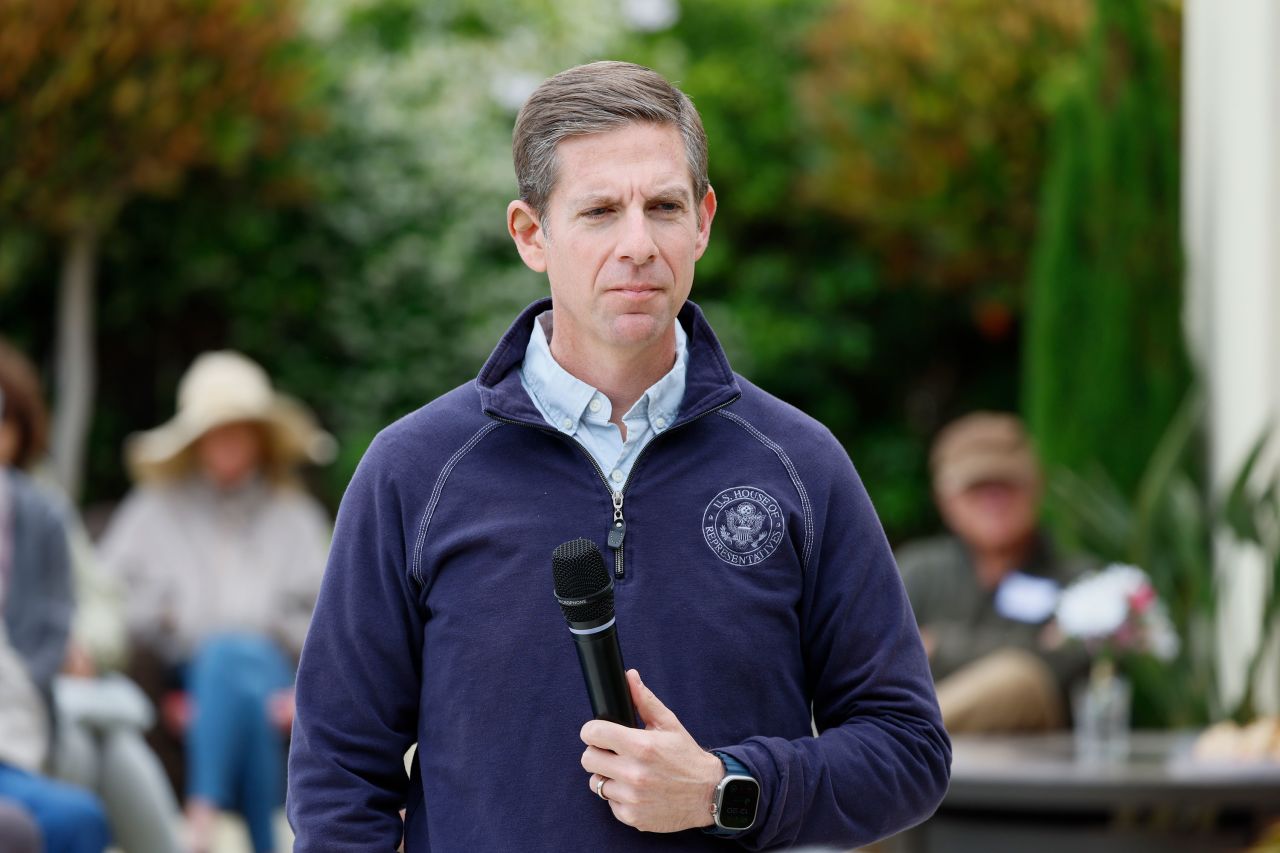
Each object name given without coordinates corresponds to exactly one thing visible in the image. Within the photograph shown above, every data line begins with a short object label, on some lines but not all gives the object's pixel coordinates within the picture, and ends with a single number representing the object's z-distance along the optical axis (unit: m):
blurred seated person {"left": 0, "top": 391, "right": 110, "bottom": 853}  7.34
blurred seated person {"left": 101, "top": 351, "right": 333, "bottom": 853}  10.66
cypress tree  13.76
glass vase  8.80
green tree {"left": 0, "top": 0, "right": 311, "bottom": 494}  18.66
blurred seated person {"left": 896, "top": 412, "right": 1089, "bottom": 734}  9.95
